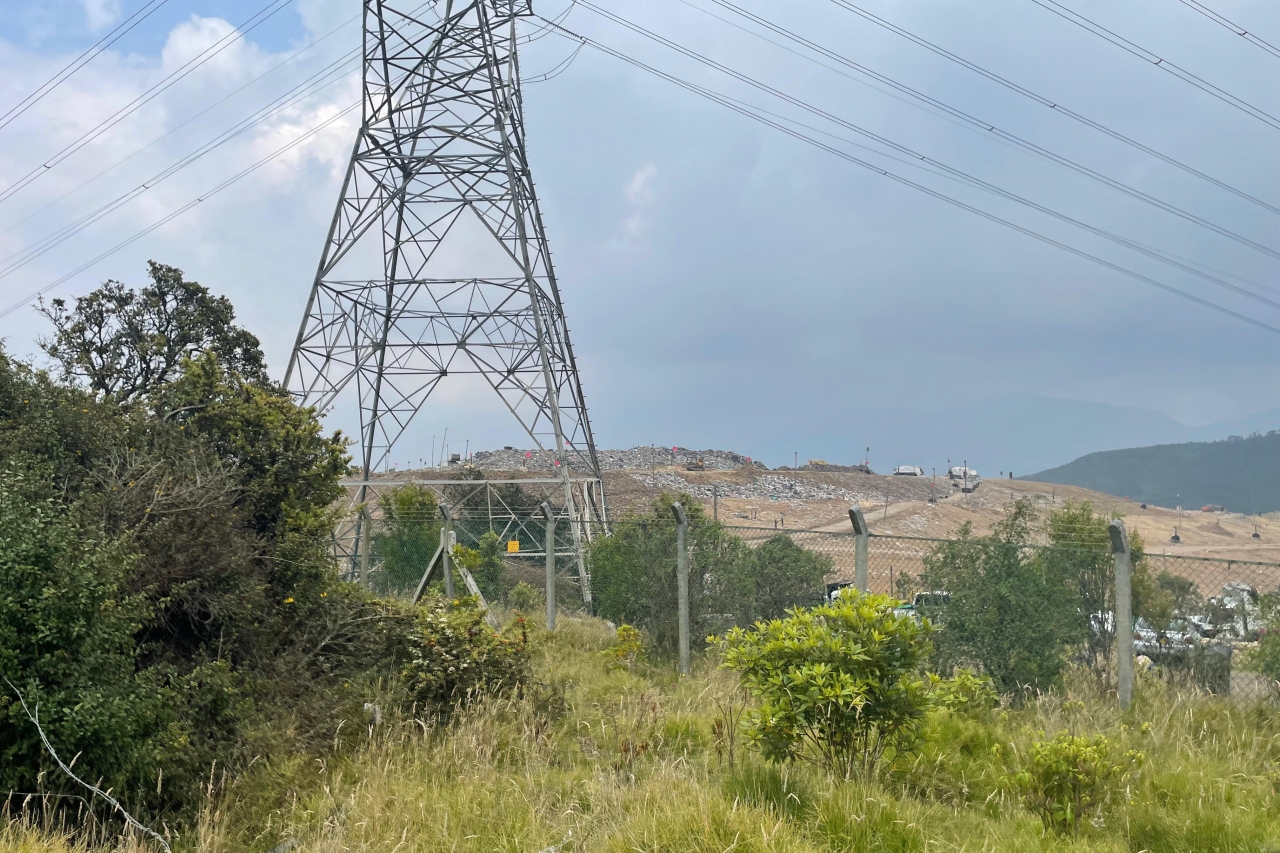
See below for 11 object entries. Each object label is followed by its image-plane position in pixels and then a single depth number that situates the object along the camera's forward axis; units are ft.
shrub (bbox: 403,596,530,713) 23.30
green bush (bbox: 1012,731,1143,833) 15.89
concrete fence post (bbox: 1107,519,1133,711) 22.27
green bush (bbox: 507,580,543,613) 49.38
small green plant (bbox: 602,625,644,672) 32.58
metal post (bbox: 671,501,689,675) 30.81
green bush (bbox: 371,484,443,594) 51.75
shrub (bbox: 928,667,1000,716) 17.63
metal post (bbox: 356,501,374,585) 46.93
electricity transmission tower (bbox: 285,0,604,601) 67.51
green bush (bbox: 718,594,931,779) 15.67
